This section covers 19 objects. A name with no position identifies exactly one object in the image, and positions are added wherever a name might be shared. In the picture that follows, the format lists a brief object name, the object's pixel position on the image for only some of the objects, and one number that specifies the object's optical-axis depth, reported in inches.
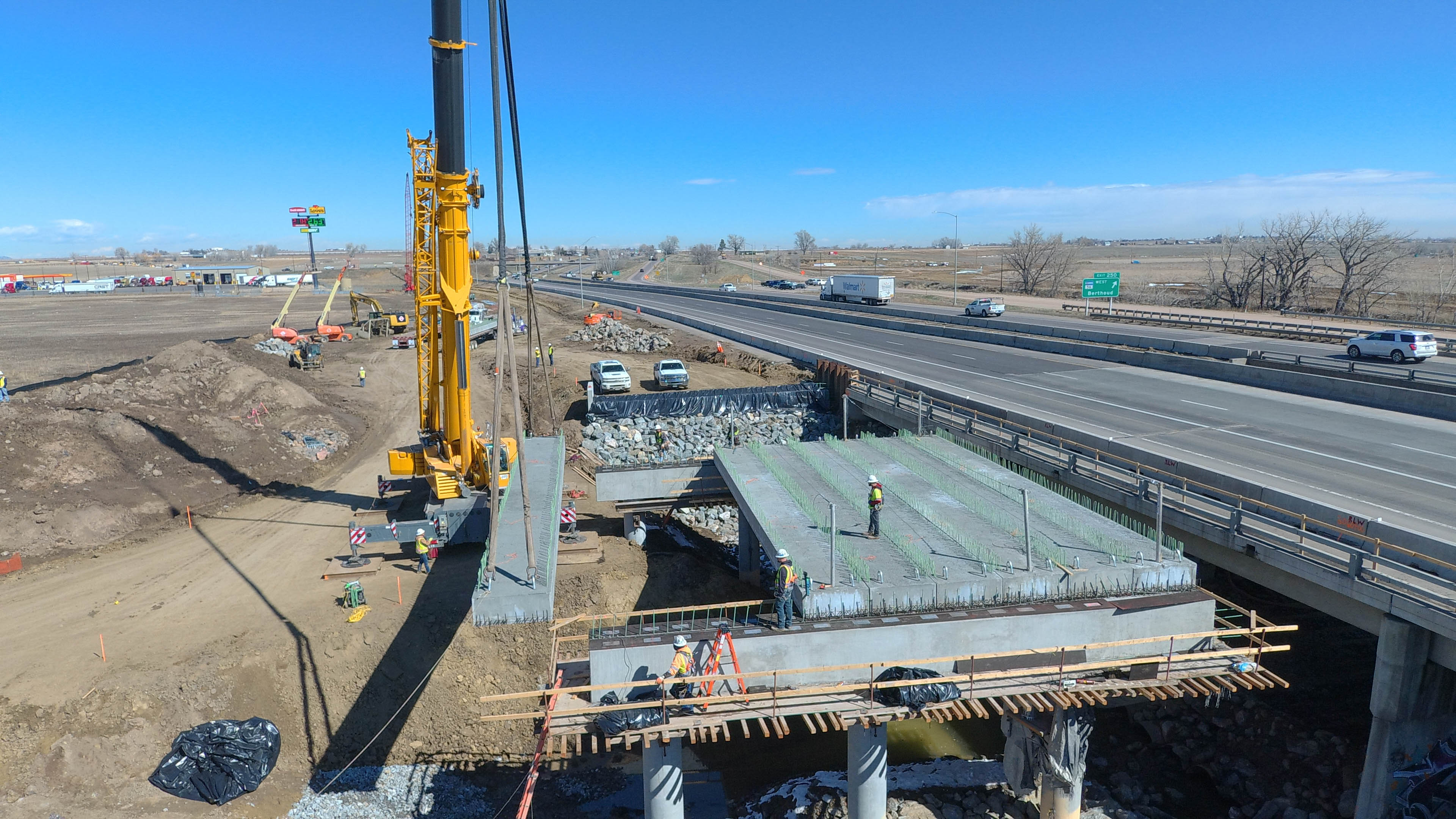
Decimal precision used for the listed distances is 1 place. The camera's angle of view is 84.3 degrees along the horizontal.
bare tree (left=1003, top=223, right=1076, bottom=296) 3922.2
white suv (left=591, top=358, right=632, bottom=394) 1633.9
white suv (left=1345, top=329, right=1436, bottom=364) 1472.7
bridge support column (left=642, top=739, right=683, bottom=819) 547.5
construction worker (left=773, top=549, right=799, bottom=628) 547.2
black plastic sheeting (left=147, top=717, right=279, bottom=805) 627.5
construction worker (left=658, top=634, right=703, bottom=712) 515.8
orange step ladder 533.0
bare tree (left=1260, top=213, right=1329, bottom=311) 2640.3
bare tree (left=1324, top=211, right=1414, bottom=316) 2541.8
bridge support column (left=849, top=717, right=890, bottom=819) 570.9
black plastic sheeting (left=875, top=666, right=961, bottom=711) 523.5
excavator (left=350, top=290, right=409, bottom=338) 2608.3
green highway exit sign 2482.8
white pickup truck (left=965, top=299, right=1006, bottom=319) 2534.4
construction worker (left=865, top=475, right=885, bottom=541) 655.8
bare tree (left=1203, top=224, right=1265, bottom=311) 2780.5
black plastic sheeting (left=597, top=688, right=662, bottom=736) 500.4
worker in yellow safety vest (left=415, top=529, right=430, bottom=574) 898.1
